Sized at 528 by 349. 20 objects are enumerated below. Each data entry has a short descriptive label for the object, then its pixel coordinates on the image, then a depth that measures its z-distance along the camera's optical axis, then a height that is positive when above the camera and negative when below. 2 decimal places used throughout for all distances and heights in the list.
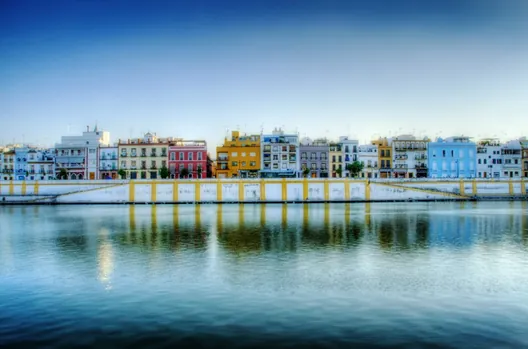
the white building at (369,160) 103.44 +0.59
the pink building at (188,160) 98.06 +0.92
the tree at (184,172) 97.12 -1.48
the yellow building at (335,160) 101.62 +0.64
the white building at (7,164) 105.34 +0.59
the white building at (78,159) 101.50 +1.40
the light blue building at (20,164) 104.25 +0.55
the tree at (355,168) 97.00 -0.96
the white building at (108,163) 100.50 +0.54
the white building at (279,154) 98.69 +1.89
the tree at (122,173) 96.25 -1.43
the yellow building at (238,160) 97.88 +0.79
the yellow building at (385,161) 104.06 +0.34
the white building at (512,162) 105.12 -0.13
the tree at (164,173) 94.75 -1.48
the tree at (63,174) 99.94 -1.57
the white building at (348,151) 101.75 +2.33
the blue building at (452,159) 102.88 +0.60
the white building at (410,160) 103.81 +0.48
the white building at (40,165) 103.44 +0.28
